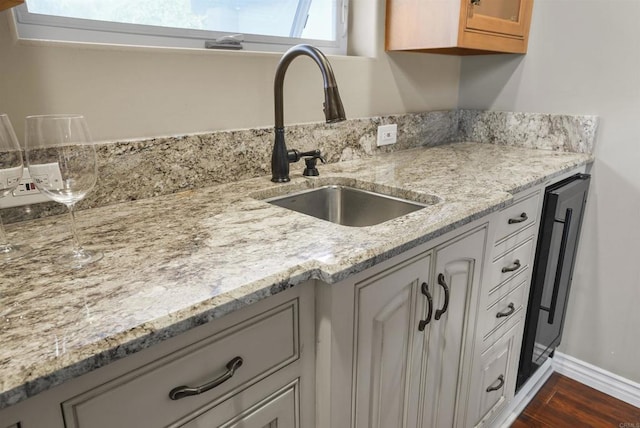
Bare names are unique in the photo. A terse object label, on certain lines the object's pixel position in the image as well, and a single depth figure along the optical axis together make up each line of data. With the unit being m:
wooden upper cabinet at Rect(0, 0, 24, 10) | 0.72
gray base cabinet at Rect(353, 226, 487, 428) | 0.85
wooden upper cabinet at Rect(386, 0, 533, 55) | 1.49
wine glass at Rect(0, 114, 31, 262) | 0.73
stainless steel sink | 1.21
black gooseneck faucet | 1.00
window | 1.02
